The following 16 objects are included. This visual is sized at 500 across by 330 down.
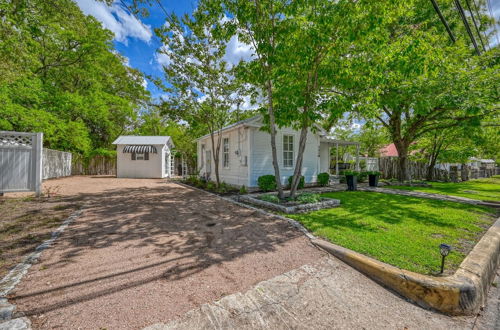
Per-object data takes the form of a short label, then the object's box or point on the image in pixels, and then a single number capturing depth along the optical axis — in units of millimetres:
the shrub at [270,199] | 6905
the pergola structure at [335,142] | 12891
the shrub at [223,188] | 10010
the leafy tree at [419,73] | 5922
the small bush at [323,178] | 11523
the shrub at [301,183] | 10322
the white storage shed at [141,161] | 18266
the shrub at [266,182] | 9352
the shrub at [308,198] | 6631
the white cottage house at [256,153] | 9672
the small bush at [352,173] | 10548
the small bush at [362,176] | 12992
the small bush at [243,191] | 9305
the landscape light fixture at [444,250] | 2671
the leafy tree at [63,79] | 6480
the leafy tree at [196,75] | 9117
